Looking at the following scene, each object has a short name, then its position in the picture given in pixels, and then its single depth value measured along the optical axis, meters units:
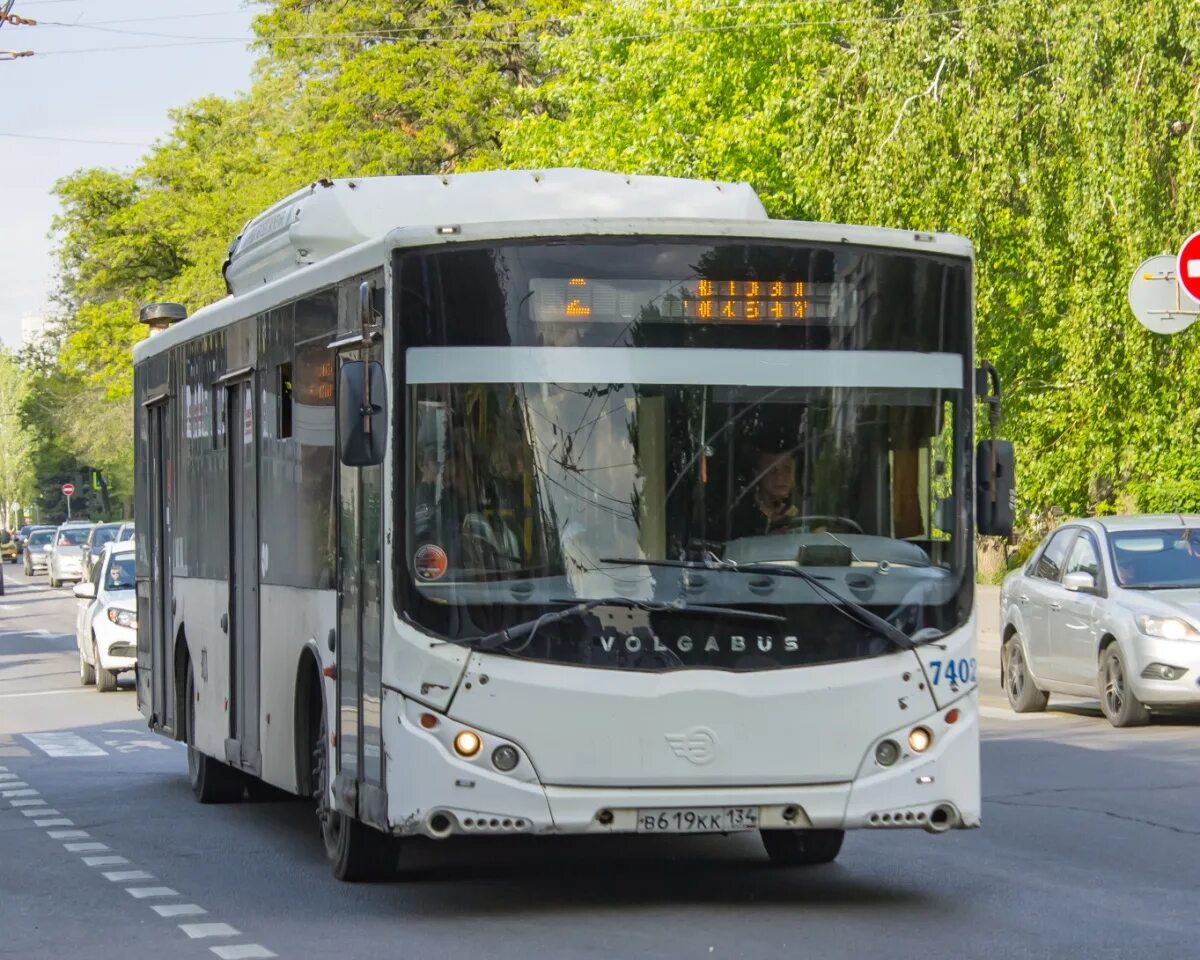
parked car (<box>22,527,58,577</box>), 84.75
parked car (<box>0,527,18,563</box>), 110.31
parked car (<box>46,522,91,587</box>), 68.38
